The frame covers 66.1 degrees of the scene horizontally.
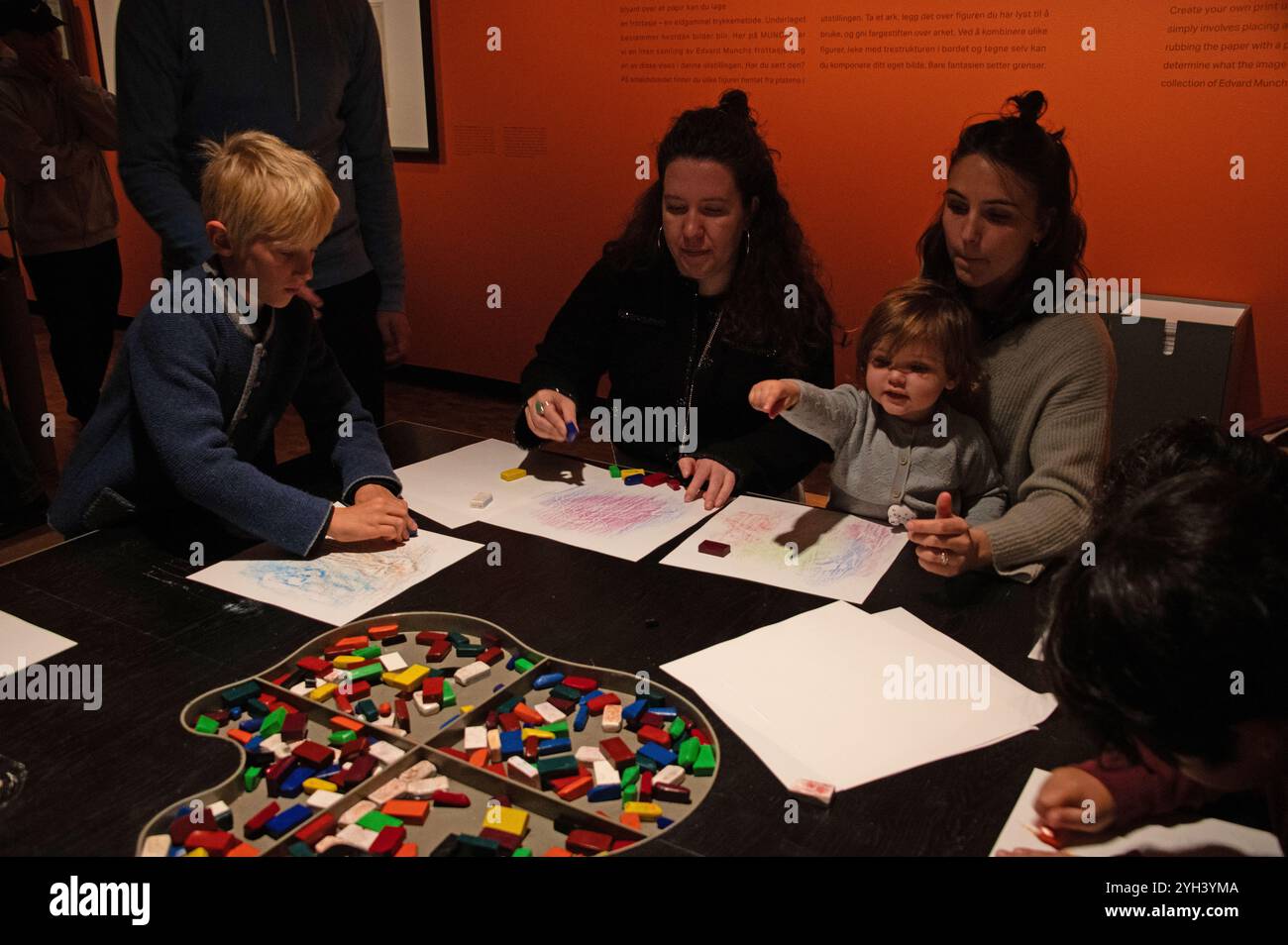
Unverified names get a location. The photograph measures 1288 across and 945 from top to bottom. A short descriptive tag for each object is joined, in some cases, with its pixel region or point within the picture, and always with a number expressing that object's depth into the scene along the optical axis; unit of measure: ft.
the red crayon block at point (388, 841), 3.15
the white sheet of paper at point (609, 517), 5.28
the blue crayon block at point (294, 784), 3.42
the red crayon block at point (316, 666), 4.08
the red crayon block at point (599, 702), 3.87
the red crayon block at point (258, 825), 3.24
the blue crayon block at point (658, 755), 3.57
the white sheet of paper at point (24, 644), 4.02
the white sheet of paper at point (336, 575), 4.58
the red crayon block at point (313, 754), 3.52
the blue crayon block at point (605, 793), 3.41
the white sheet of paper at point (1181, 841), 3.11
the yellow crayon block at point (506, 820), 3.26
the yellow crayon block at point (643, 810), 3.31
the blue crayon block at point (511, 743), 3.61
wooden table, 3.20
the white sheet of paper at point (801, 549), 4.88
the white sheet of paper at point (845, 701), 3.57
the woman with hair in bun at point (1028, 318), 5.41
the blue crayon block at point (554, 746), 3.62
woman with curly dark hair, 6.57
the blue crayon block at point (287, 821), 3.21
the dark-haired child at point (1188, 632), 2.43
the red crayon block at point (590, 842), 3.15
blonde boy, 5.02
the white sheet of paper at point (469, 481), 5.70
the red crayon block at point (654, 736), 3.67
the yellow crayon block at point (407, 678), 4.00
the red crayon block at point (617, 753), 3.58
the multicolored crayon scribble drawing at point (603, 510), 5.50
